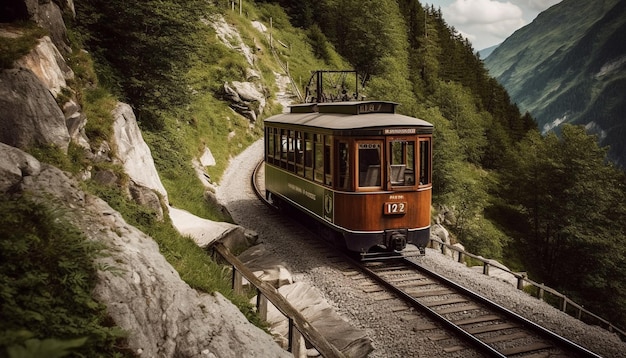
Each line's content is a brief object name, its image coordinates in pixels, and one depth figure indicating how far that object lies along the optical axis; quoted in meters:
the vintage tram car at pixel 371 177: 11.38
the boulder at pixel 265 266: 10.09
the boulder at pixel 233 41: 40.34
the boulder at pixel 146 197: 9.16
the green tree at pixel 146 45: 13.00
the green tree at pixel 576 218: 27.88
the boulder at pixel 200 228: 10.56
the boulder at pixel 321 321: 7.45
